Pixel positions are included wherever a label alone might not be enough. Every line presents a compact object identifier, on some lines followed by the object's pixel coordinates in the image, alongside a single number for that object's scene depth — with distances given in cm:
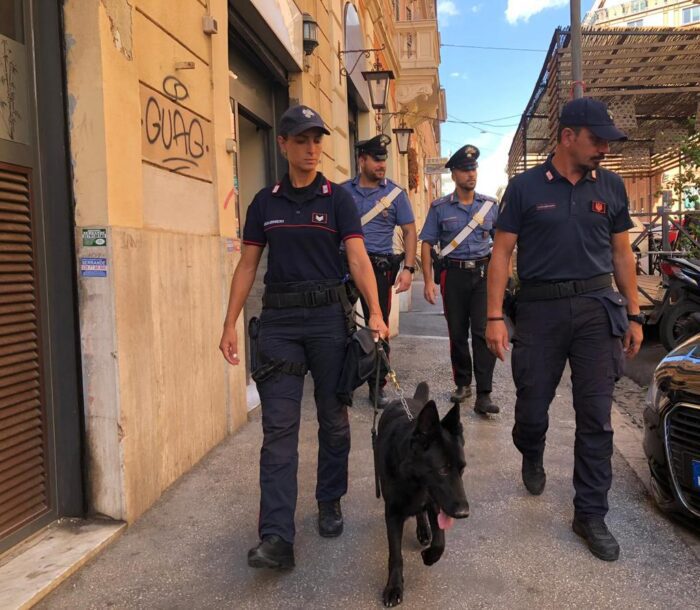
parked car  276
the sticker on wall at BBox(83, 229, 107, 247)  288
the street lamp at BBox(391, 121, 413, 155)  1263
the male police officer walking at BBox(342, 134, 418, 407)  497
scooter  704
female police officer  268
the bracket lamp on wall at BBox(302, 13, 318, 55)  637
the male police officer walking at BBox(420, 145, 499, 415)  494
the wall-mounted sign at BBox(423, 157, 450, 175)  2014
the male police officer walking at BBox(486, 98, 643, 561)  285
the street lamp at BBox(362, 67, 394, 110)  912
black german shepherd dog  218
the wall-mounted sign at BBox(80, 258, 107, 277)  289
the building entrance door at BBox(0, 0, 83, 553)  266
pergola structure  1004
